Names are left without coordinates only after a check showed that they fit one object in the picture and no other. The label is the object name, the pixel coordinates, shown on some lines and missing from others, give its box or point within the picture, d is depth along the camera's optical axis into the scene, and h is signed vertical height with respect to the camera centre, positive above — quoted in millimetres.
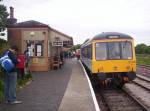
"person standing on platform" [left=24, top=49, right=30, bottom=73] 9455 -116
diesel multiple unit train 7479 -173
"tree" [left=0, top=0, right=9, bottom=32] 10097 +2547
